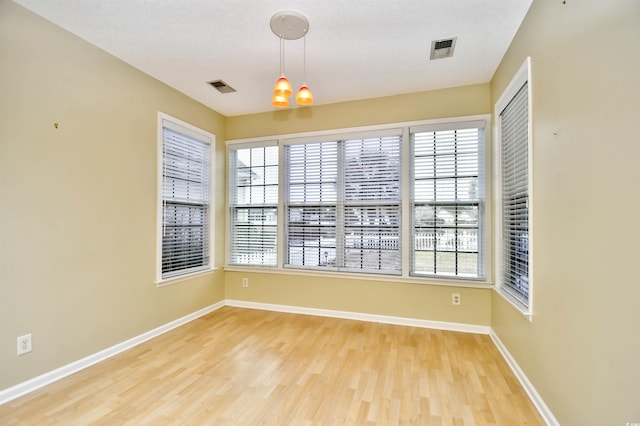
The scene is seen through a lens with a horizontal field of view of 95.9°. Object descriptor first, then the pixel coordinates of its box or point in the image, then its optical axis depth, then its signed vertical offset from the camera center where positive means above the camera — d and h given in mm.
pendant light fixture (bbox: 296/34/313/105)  2371 +1013
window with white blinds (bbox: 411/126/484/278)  3381 +228
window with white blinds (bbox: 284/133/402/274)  3713 +213
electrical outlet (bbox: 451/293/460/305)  3404 -923
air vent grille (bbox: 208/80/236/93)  3387 +1607
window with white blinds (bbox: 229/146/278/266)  4266 +202
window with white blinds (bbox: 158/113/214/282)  3416 +254
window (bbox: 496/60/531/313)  2330 +277
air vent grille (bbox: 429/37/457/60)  2602 +1618
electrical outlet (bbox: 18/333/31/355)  2158 -955
